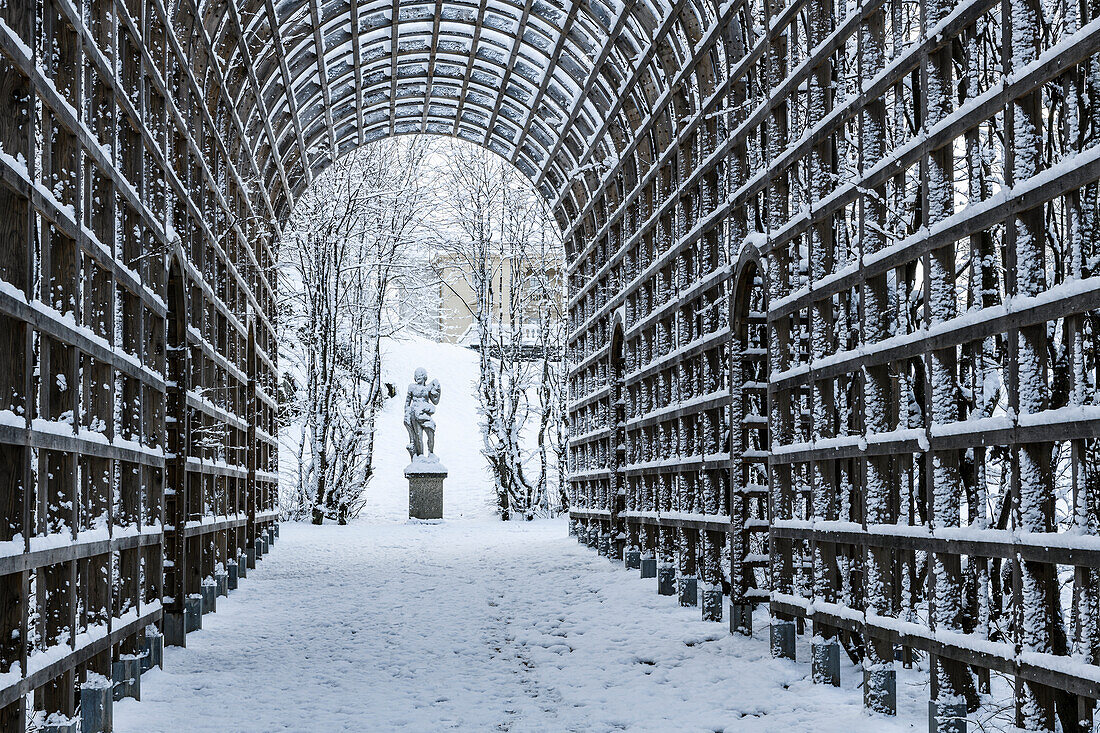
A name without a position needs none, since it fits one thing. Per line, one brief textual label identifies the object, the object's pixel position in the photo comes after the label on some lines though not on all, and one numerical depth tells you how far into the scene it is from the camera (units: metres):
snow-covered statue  30.06
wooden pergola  5.43
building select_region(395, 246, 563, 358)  33.88
